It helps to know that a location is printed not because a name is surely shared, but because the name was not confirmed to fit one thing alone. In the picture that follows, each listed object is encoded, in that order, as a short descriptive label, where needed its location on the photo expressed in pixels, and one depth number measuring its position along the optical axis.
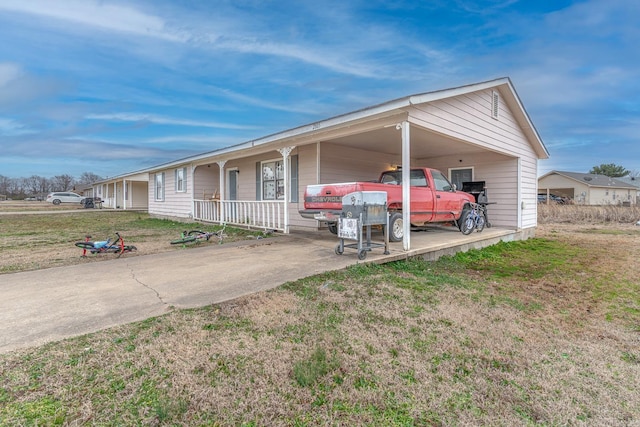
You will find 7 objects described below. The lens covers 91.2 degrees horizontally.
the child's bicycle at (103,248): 6.32
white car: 39.00
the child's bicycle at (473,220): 8.77
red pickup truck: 6.81
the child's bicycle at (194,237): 7.81
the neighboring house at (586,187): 38.62
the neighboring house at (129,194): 28.69
